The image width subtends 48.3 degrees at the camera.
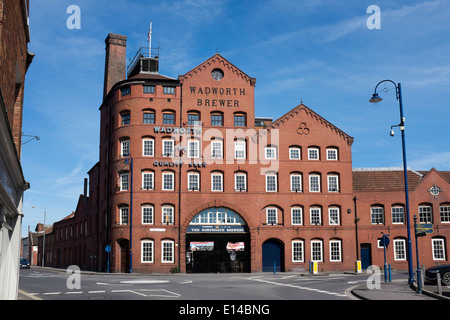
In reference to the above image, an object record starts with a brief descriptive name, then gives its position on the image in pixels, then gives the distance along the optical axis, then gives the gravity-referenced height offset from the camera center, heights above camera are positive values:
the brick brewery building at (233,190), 46.12 +4.33
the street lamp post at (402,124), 24.73 +5.49
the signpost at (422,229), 24.76 +0.25
